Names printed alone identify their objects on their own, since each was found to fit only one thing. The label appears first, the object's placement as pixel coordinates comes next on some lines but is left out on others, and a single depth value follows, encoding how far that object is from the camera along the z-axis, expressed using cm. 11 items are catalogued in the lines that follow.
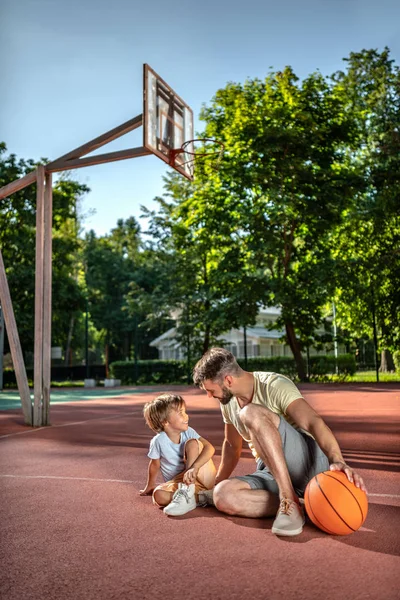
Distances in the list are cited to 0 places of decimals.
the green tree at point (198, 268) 2112
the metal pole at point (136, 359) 2600
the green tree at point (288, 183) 2008
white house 3915
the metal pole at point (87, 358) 2730
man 343
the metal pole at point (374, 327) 2048
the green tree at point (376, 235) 2084
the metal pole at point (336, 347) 2181
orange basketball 323
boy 396
